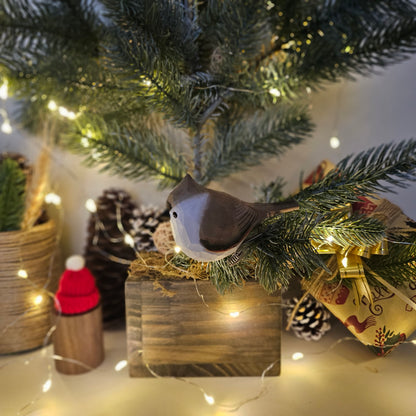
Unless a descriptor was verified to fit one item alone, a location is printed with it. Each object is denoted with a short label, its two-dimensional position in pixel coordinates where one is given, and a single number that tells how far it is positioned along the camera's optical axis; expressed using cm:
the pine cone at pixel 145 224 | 69
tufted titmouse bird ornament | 42
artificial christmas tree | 48
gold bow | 53
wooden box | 55
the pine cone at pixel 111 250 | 75
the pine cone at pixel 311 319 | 65
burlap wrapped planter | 63
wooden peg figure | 58
